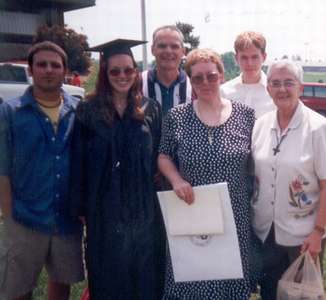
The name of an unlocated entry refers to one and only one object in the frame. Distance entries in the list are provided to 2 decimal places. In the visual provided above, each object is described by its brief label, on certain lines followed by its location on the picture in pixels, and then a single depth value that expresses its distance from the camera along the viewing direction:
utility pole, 7.91
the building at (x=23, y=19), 11.97
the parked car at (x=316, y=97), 17.73
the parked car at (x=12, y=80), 10.77
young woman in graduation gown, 2.77
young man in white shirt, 3.36
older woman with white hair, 2.64
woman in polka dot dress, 2.71
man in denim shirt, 2.85
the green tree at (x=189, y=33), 16.84
